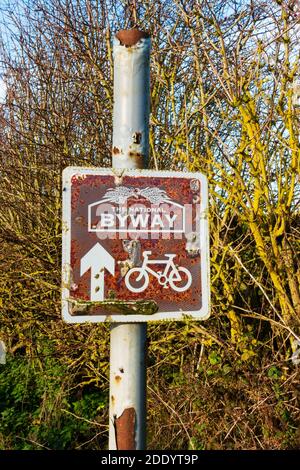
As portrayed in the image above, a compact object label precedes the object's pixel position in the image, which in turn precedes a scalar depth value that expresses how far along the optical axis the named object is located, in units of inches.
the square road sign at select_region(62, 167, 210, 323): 73.7
